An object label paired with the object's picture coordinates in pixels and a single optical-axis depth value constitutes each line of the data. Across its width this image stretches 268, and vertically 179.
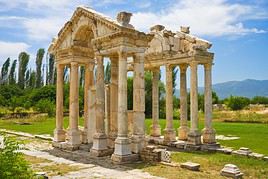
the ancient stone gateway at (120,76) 14.88
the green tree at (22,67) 78.00
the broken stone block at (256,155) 15.02
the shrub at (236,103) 61.44
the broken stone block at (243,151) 15.75
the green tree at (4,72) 80.50
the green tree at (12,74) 79.50
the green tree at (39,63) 79.19
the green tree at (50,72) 78.50
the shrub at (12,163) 6.14
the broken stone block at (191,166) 12.53
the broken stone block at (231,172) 11.34
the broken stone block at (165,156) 14.03
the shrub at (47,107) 45.94
